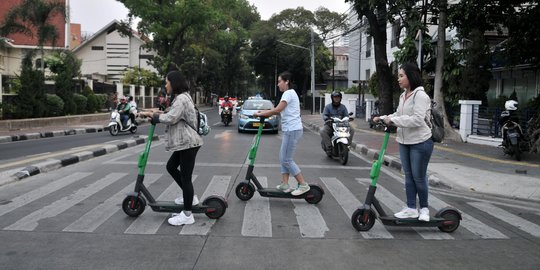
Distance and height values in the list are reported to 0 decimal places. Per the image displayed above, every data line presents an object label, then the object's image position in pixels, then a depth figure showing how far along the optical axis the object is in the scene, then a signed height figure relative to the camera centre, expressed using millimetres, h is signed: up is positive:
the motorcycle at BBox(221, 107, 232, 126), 25984 -803
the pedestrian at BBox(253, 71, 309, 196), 6941 -366
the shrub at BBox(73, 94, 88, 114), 26712 -264
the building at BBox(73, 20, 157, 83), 56344 +5011
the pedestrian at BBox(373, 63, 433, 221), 5480 -363
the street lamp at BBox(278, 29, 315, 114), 39281 +968
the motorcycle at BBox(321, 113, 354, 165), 11711 -845
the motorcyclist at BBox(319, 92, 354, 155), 12055 -334
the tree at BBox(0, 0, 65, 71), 24406 +3845
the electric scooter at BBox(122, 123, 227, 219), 5996 -1275
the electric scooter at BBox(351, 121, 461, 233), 5641 -1318
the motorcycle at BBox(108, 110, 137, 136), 19406 -1066
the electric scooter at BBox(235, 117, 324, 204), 7020 -1293
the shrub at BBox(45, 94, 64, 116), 23312 -388
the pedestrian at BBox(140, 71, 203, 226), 5656 -393
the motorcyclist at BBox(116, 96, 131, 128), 19875 -563
